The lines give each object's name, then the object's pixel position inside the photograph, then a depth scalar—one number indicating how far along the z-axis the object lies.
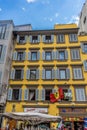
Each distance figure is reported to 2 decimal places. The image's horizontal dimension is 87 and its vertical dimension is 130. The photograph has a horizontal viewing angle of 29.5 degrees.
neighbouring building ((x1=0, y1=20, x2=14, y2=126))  21.92
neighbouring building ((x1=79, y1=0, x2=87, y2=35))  33.44
